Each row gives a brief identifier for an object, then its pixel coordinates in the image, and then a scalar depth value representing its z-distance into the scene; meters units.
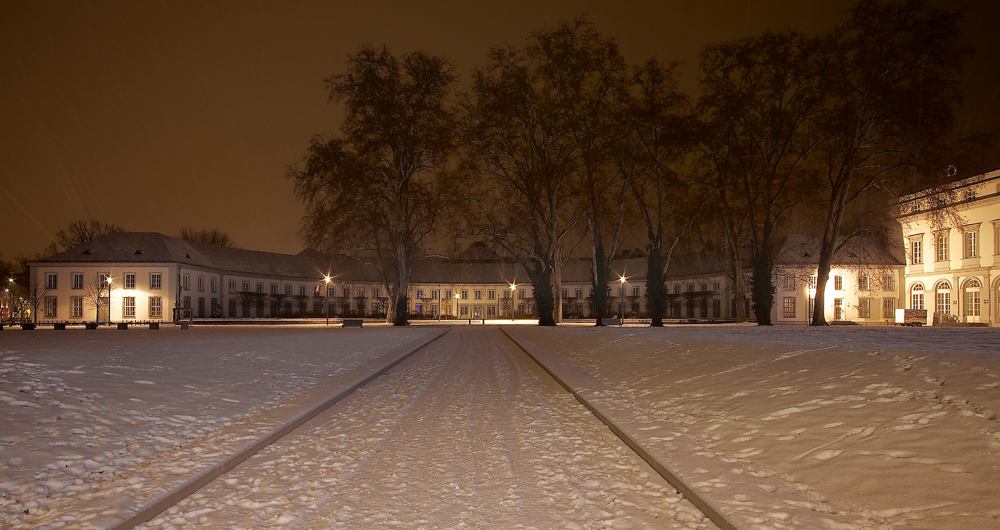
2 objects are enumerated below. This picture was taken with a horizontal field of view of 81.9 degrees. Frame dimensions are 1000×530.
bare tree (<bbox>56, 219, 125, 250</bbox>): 76.69
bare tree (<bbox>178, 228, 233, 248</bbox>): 86.38
